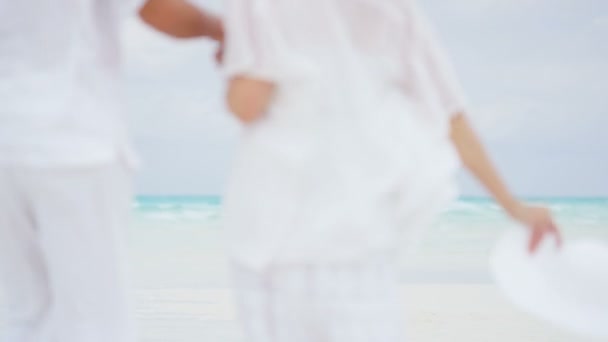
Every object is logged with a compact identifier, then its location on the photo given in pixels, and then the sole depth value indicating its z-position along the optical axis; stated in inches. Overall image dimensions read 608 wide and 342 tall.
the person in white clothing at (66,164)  176.1
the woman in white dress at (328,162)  166.0
